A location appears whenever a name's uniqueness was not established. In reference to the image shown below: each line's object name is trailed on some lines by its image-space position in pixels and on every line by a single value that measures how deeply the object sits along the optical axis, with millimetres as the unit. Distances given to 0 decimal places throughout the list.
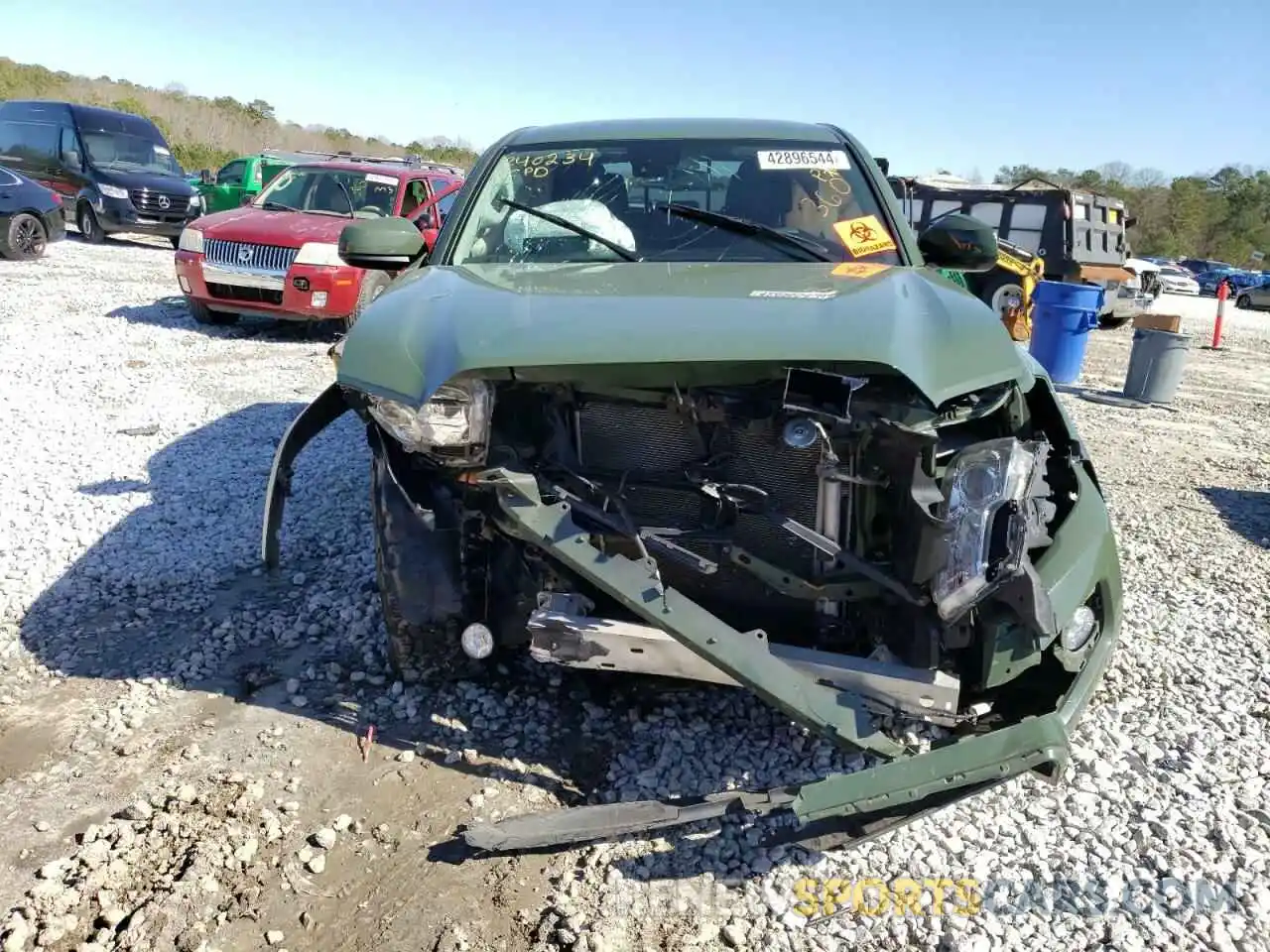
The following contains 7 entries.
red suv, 8625
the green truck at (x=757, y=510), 2285
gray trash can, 9273
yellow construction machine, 12500
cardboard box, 12438
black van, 15922
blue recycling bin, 9648
